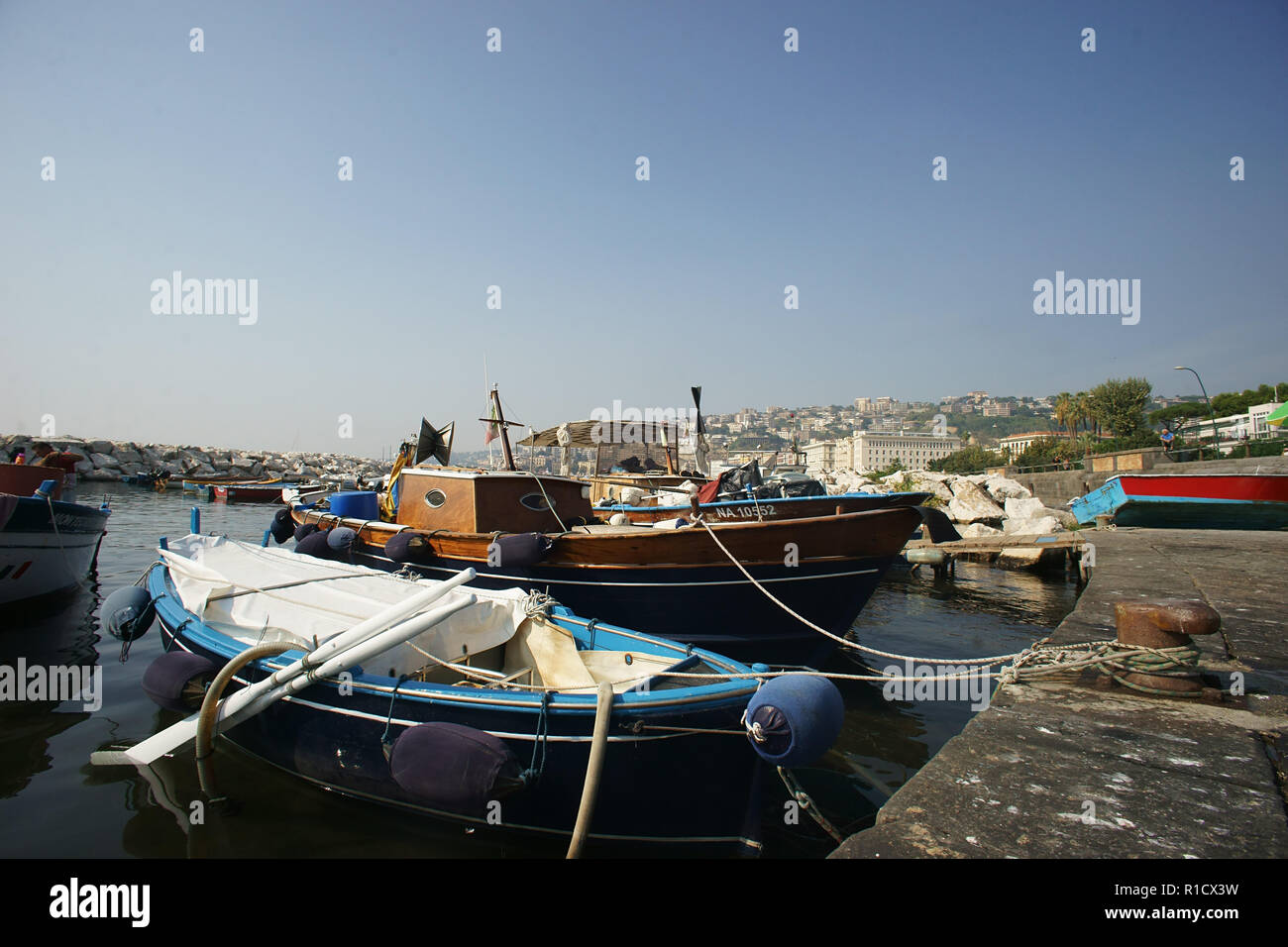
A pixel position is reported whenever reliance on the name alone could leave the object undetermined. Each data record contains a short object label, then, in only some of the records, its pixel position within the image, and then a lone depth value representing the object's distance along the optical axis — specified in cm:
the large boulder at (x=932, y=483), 3131
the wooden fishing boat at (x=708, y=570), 823
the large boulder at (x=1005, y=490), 2830
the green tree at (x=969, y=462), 7094
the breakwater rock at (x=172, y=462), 5322
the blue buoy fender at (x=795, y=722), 366
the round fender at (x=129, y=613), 681
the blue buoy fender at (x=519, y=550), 872
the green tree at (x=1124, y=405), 5700
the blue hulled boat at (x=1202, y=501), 1439
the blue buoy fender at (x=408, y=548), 974
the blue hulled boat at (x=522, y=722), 399
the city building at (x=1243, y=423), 4556
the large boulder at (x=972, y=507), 2502
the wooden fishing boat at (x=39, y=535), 1023
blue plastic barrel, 1231
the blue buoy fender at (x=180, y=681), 520
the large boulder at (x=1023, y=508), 2369
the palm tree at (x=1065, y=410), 6942
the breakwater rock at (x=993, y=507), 2241
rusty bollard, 335
